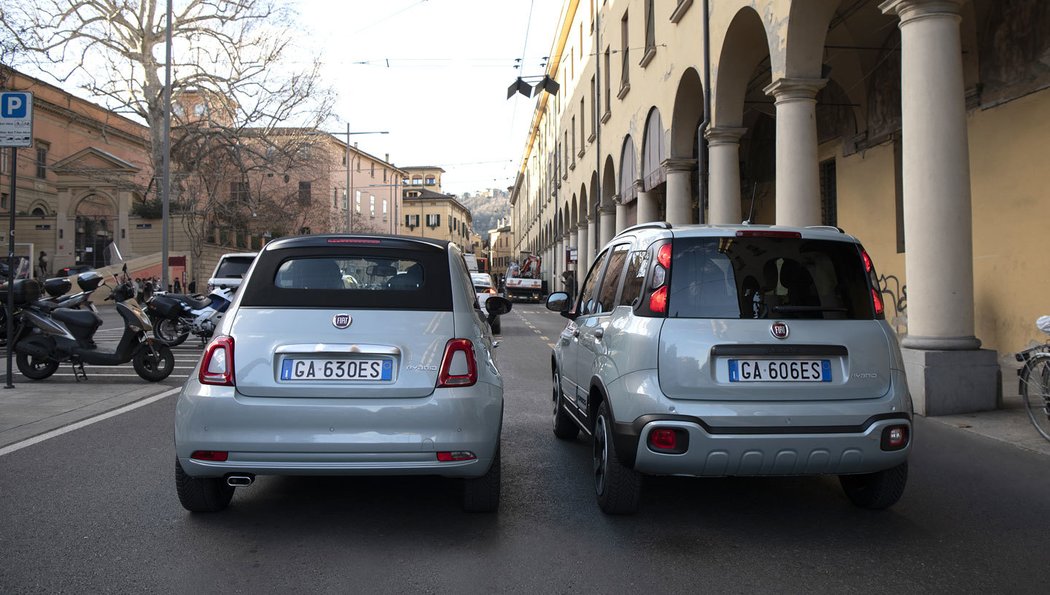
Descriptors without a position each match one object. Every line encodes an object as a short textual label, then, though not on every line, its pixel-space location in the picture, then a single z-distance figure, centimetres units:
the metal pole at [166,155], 2275
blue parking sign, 877
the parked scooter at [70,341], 957
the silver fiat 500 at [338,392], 387
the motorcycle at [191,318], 1416
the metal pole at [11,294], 884
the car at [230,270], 1540
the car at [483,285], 2098
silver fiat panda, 392
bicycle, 605
